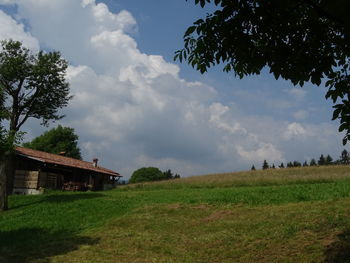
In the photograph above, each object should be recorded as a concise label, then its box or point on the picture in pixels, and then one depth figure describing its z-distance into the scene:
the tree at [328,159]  113.55
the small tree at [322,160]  113.44
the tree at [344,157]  87.50
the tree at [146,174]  115.94
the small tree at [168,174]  134.20
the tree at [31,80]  27.86
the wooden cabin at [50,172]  35.94
